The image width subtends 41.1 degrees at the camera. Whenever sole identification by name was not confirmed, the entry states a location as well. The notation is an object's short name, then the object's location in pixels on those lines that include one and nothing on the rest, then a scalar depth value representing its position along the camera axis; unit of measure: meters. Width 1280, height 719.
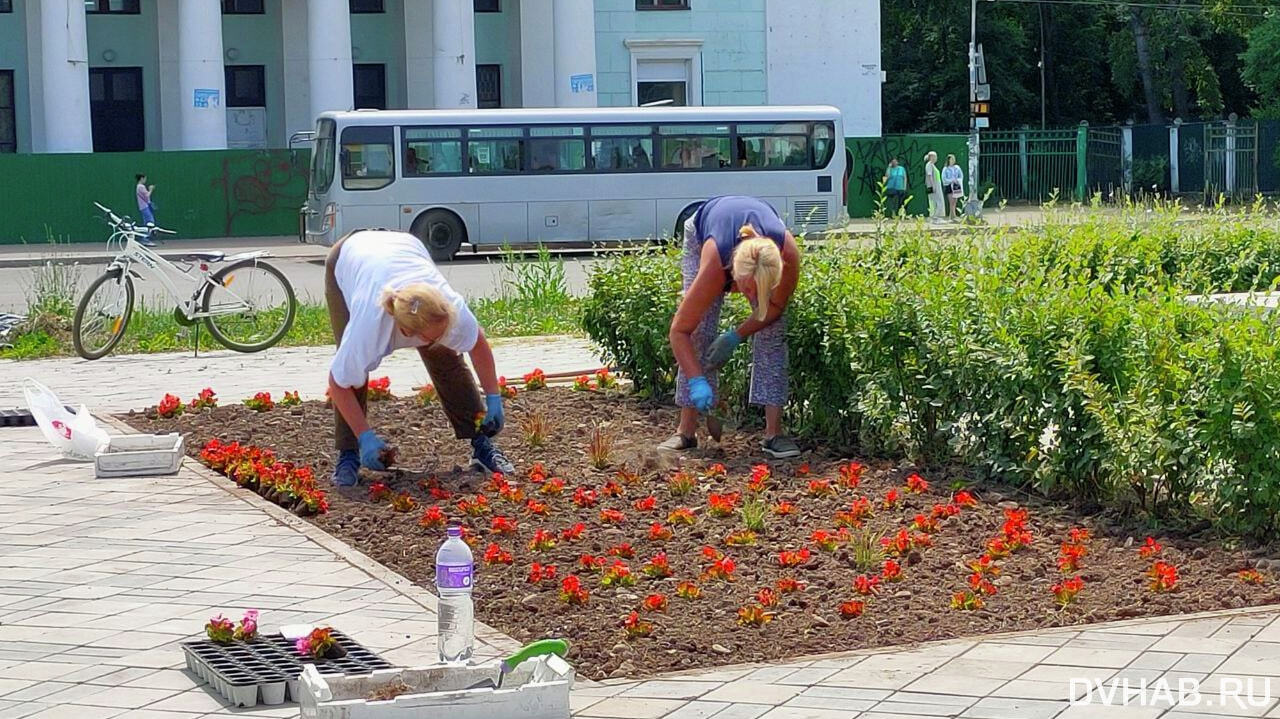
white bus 28.53
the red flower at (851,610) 5.59
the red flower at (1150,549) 6.11
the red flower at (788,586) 5.86
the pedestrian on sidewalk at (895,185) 38.12
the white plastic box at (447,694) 4.52
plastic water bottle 5.00
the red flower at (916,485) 7.41
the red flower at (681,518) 7.00
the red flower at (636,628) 5.39
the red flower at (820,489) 7.52
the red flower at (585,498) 7.41
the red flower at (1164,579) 5.75
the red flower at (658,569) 6.16
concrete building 35.81
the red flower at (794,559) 6.25
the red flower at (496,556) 6.32
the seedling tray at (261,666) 4.84
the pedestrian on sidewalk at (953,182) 37.31
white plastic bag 9.06
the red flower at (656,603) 5.63
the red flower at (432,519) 7.01
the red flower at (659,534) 6.71
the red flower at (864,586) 5.79
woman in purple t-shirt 8.03
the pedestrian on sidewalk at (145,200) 32.84
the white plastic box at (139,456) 8.56
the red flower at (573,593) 5.79
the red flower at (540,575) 6.05
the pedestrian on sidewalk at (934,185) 37.22
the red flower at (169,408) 10.44
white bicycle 14.27
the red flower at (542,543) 6.57
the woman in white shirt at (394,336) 7.28
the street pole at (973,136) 37.25
